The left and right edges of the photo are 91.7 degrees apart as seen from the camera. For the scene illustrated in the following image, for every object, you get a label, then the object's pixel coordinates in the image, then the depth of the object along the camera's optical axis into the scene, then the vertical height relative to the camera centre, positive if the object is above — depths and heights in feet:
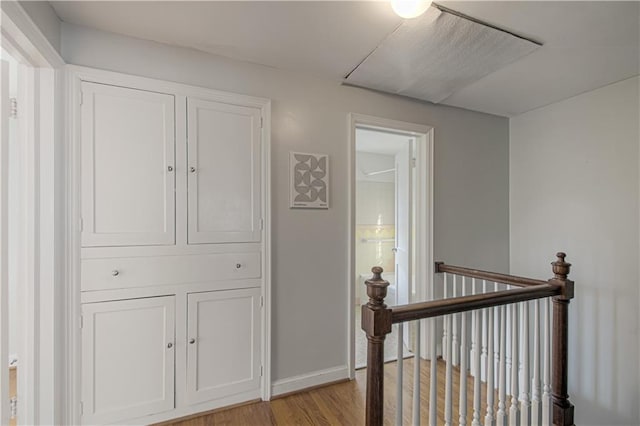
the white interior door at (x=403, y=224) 9.77 -0.37
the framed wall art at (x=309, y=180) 7.32 +0.78
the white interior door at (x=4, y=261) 4.61 -0.73
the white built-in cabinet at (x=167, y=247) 5.62 -0.69
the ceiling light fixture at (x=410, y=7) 4.58 +3.09
